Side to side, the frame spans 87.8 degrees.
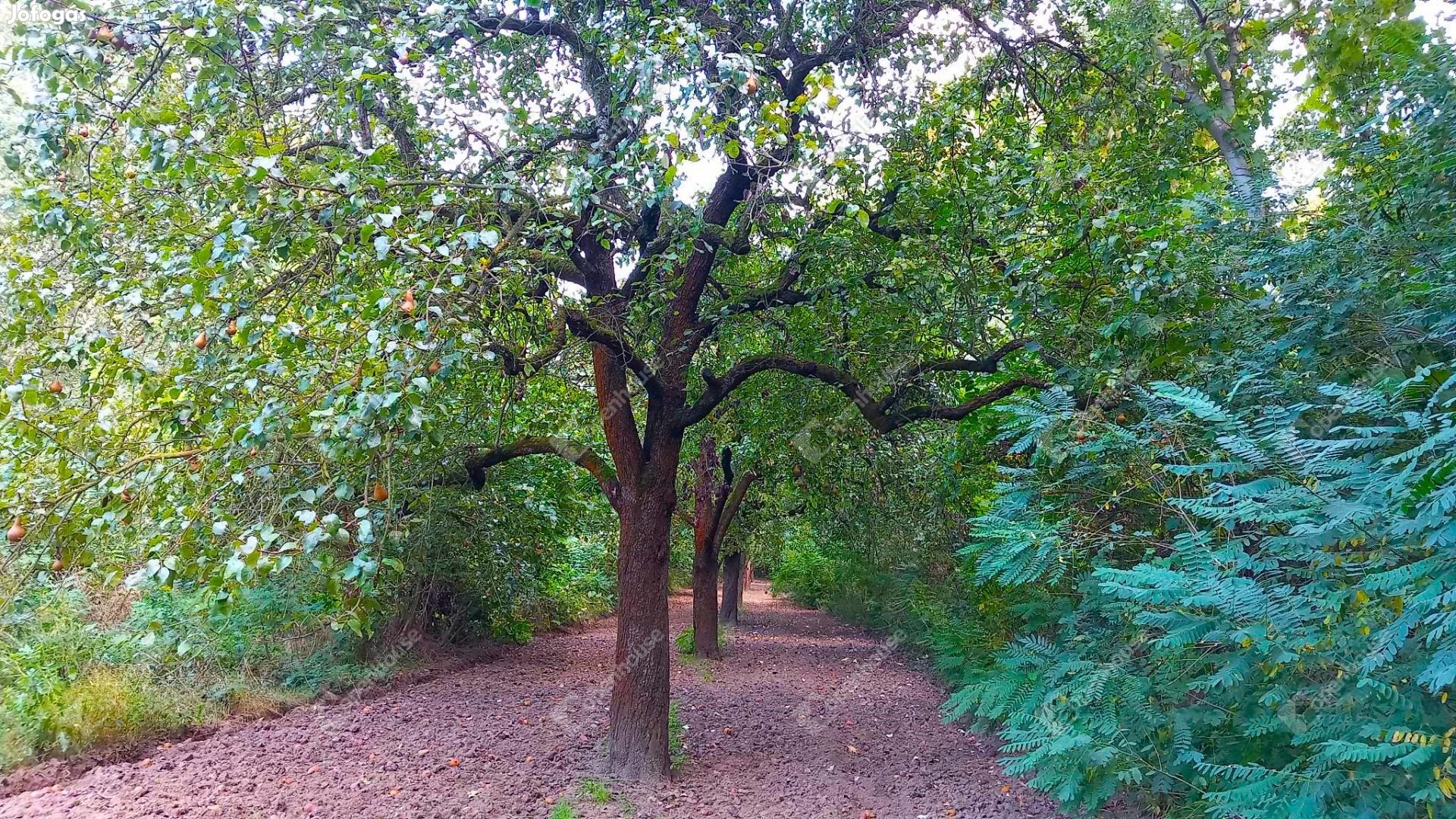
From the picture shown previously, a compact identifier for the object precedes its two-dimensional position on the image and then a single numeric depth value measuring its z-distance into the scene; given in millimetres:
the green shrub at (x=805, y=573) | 18312
